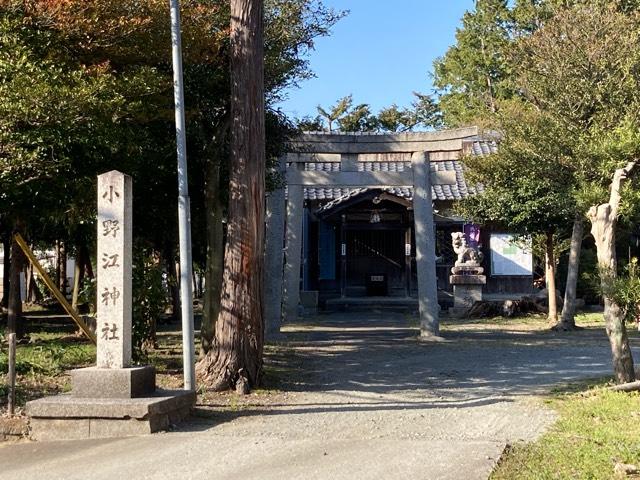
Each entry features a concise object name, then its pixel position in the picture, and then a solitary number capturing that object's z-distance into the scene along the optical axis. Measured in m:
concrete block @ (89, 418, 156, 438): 6.78
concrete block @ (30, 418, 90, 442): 6.80
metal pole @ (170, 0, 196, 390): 7.90
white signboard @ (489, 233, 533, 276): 23.31
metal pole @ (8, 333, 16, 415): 7.48
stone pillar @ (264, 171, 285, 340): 15.64
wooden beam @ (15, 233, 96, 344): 9.80
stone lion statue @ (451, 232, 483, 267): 21.34
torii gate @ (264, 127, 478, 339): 15.63
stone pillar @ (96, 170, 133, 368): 7.31
